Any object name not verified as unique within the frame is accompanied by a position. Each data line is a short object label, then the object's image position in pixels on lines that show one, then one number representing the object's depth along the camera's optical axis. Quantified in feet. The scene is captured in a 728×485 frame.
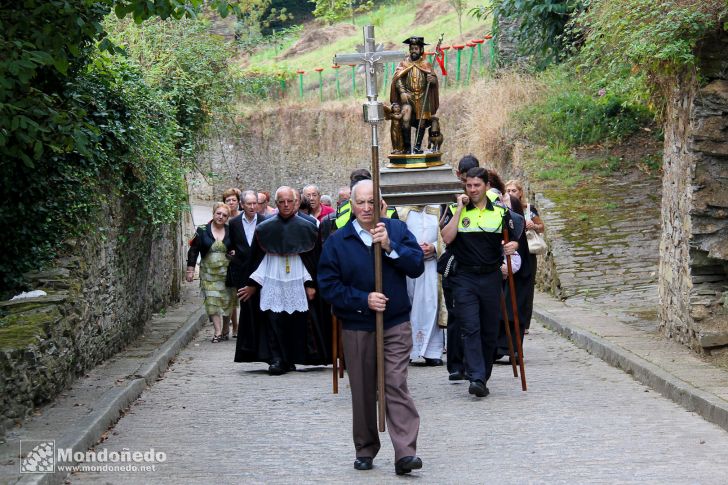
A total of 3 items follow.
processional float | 47.26
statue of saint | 51.21
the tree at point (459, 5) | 149.68
